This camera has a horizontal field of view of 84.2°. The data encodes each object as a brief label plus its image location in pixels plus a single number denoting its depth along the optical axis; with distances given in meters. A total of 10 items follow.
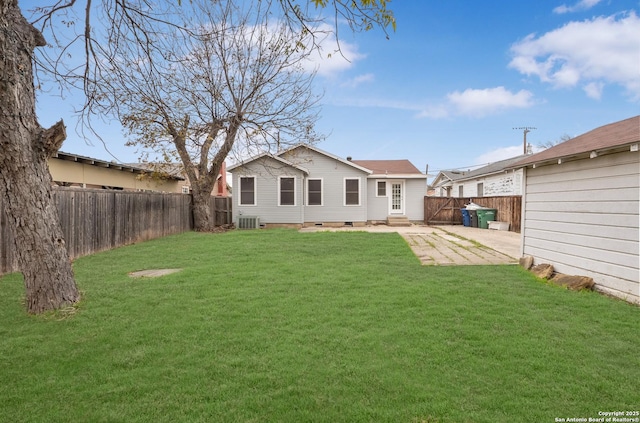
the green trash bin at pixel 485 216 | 16.38
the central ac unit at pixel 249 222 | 16.88
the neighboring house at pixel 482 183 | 18.25
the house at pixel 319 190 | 17.16
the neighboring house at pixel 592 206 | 4.82
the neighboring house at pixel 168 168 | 14.25
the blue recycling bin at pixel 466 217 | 17.83
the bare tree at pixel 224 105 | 12.73
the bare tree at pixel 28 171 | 3.86
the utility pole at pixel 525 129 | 32.22
